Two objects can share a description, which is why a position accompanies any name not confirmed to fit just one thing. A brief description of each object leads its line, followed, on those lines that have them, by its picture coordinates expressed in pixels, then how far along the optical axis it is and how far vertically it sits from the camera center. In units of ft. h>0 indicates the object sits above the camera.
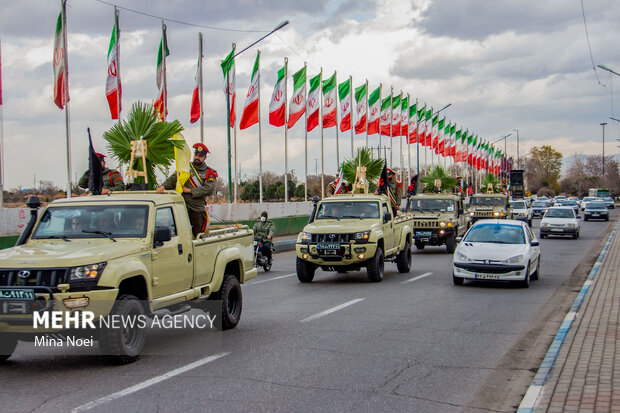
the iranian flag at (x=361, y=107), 160.45 +19.07
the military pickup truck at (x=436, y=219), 86.94 -3.58
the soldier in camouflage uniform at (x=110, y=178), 35.19 +0.87
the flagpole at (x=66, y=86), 86.84 +13.45
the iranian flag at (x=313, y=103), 141.59 +17.79
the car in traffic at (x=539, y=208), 224.94 -6.42
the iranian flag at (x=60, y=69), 86.89 +15.52
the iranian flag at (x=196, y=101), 114.01 +14.83
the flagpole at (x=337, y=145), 155.78 +10.39
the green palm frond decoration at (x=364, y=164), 88.84 +3.21
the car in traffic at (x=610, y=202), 281.62 -6.33
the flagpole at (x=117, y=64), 94.79 +17.43
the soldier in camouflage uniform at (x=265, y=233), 67.26 -3.77
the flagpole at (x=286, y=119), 129.88 +13.78
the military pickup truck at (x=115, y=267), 23.38 -2.58
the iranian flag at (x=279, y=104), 128.16 +15.95
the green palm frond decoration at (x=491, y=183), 222.28 +1.47
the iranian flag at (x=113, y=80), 94.43 +15.28
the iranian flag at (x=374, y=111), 164.67 +18.60
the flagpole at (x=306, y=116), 138.92 +15.26
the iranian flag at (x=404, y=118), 182.70 +18.63
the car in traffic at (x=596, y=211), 190.19 -6.48
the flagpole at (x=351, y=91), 152.15 +21.50
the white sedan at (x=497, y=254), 51.85 -4.85
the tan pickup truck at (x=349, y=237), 54.29 -3.55
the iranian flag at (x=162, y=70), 105.70 +18.59
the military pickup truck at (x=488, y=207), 121.19 -3.16
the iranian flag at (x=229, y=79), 108.68 +17.75
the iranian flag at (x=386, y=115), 182.39 +19.45
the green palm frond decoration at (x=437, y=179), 135.13 +1.84
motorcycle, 66.74 -5.81
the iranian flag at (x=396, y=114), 177.88 +19.18
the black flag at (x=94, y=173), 31.48 +1.01
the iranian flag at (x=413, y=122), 187.62 +17.82
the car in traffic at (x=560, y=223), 116.16 -5.82
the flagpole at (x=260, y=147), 135.23 +8.67
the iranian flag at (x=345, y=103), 151.53 +18.79
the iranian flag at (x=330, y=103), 144.77 +18.10
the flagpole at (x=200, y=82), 113.80 +17.84
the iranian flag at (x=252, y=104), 121.08 +15.09
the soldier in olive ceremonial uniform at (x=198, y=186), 32.94 +0.37
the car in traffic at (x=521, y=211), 153.28 -4.94
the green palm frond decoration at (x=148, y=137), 35.42 +2.93
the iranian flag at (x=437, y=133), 214.90 +17.25
